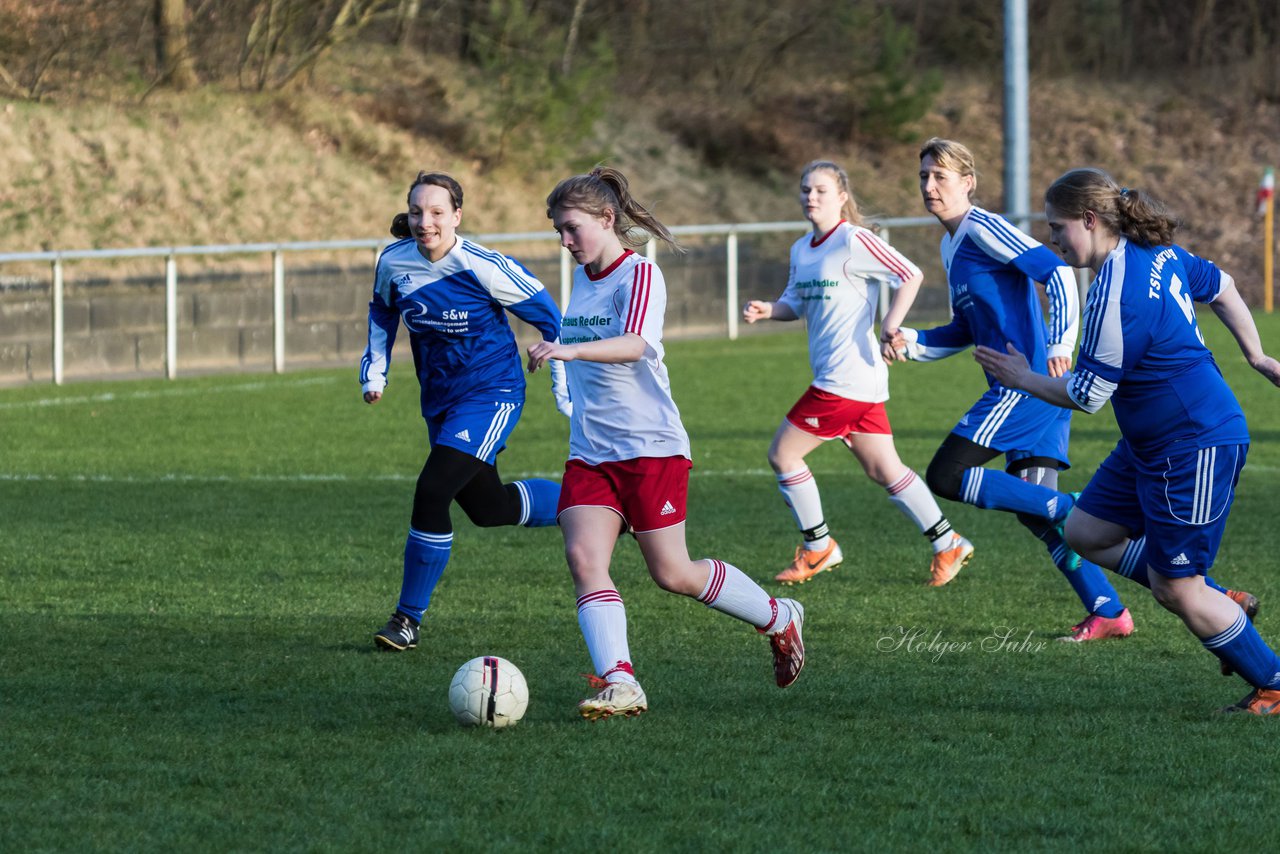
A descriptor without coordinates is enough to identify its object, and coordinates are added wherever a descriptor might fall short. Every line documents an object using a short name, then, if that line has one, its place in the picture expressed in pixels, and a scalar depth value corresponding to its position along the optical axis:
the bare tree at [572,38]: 56.41
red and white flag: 54.78
